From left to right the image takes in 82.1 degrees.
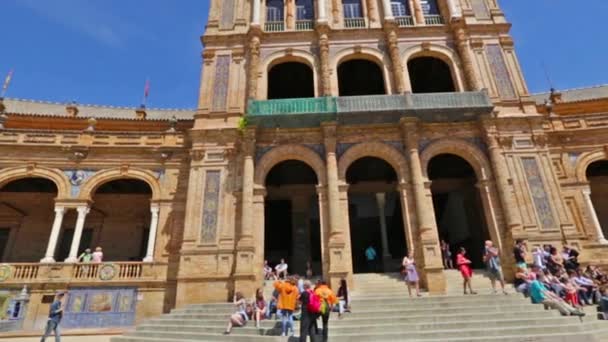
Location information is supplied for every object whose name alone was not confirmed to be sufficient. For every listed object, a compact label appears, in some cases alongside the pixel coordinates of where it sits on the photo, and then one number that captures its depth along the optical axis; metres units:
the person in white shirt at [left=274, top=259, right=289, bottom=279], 13.83
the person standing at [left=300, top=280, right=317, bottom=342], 7.03
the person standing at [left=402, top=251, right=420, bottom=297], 11.34
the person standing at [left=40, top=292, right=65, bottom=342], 9.73
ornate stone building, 13.92
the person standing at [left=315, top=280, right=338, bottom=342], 7.05
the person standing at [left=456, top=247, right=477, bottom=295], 10.94
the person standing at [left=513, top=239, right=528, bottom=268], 11.86
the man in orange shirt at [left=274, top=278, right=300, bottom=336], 8.45
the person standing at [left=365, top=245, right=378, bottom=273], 17.91
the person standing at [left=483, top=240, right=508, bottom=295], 11.13
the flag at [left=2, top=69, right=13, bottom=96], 25.75
